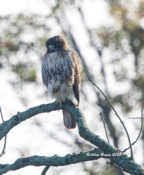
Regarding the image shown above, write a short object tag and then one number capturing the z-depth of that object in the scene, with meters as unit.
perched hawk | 16.28
